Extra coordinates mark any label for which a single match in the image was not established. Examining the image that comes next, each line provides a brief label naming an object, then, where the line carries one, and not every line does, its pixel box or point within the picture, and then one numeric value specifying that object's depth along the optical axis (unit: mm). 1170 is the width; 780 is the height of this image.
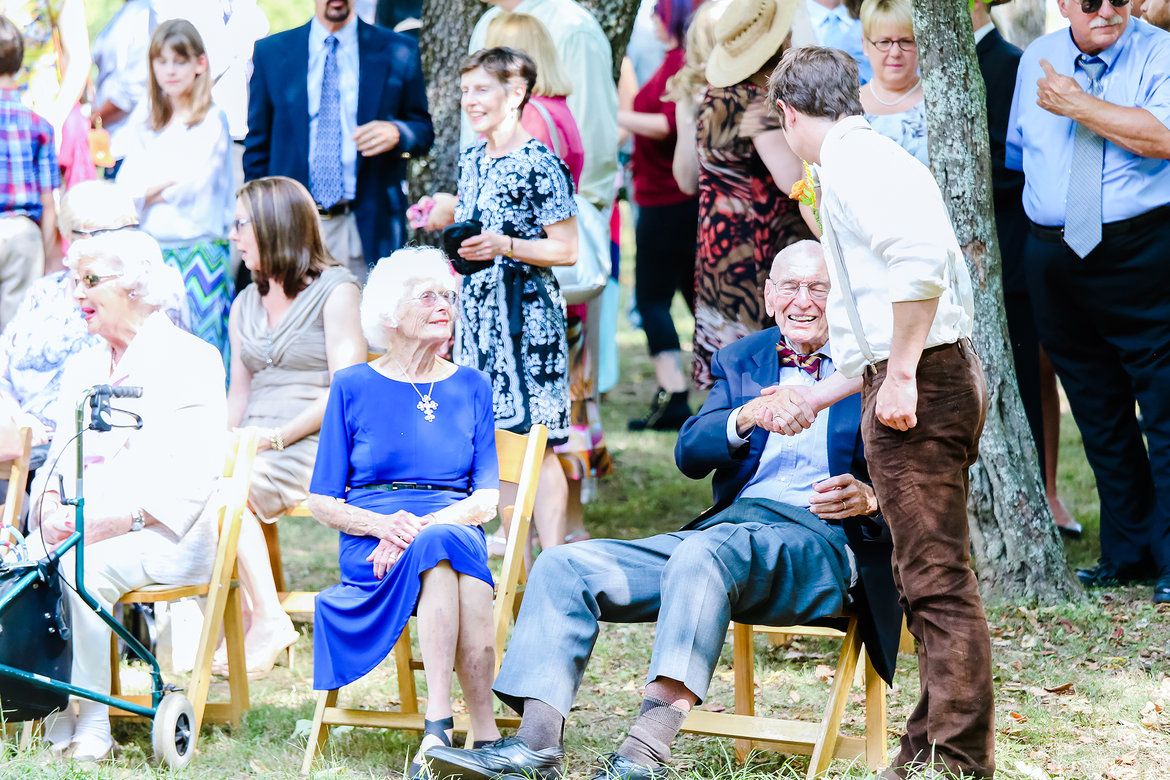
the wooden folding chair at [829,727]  7879
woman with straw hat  11836
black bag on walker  8227
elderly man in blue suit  7477
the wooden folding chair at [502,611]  8812
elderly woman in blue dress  8445
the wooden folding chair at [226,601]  9266
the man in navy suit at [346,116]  13570
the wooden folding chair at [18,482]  10070
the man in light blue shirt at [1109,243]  10656
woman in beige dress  11039
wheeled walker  8234
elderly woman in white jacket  9062
